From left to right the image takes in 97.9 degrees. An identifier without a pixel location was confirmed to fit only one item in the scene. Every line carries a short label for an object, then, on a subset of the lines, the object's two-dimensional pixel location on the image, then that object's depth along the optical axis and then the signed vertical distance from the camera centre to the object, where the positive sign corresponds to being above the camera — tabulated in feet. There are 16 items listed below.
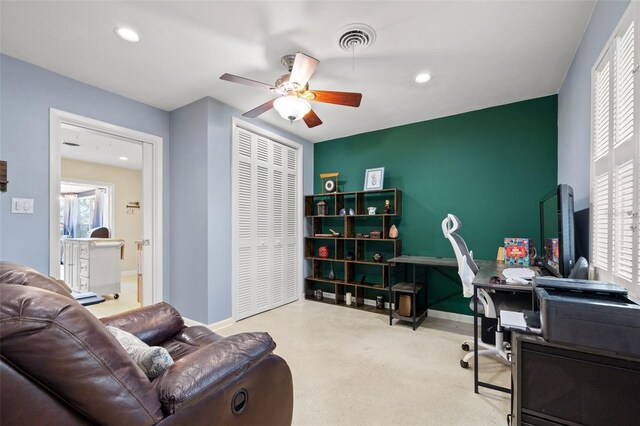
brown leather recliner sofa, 2.26 -1.60
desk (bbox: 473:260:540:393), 6.19 -1.68
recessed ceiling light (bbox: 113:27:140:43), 6.59 +4.33
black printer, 3.10 -1.22
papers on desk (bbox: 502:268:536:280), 6.87 -1.54
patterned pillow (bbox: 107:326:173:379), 3.61 -1.91
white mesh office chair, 7.54 -2.21
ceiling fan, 6.83 +3.13
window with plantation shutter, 3.99 +0.84
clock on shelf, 14.25 +1.58
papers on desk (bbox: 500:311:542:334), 3.86 -1.62
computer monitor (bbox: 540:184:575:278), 5.28 -0.34
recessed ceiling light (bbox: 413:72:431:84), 8.50 +4.22
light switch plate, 7.63 +0.20
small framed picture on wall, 12.78 +1.60
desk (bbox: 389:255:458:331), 10.33 -2.89
